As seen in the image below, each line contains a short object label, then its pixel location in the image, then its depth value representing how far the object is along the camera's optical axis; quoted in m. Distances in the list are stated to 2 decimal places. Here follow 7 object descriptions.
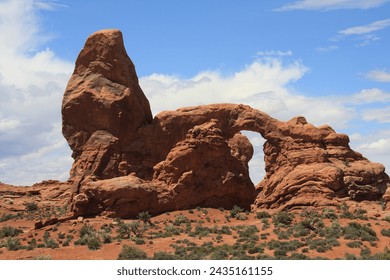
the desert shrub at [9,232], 33.62
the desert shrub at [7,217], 43.51
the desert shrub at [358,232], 29.39
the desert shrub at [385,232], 31.02
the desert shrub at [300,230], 30.02
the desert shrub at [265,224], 33.25
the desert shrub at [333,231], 30.02
